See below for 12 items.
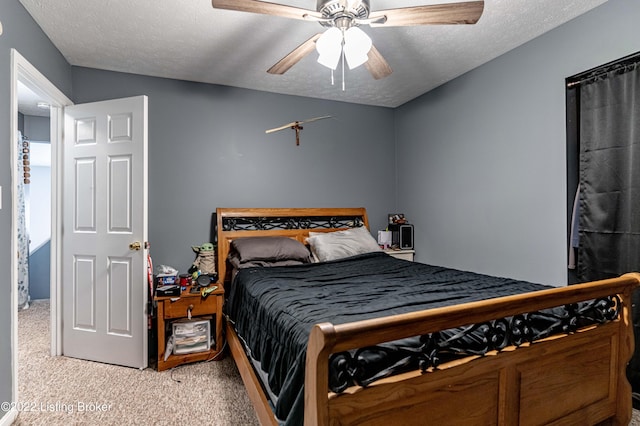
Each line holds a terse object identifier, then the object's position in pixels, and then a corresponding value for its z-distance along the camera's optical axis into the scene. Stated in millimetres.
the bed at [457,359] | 1035
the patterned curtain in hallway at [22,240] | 4148
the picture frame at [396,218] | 4086
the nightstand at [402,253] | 3850
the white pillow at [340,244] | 3211
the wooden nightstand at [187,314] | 2602
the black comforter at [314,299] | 1315
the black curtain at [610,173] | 2039
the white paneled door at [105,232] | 2662
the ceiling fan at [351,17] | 1622
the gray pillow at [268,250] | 2934
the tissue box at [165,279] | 2711
